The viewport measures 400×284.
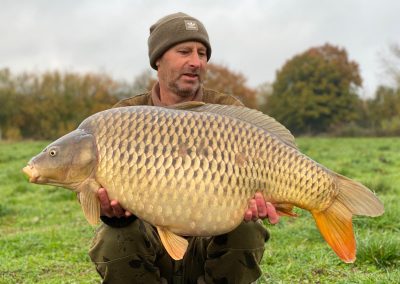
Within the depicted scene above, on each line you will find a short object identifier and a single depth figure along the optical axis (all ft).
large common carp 7.27
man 8.97
